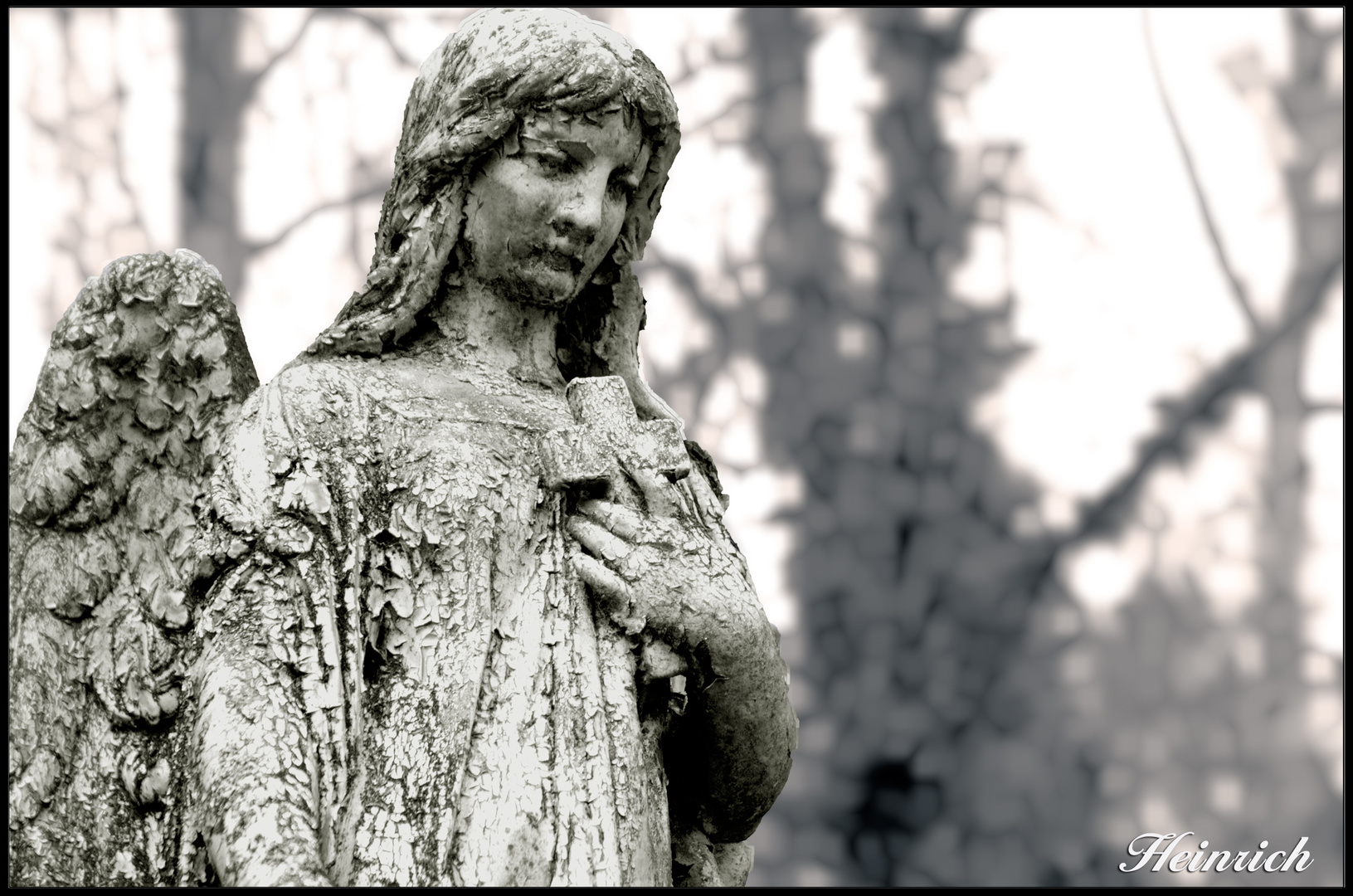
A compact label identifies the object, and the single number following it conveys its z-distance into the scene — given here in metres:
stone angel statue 4.49
